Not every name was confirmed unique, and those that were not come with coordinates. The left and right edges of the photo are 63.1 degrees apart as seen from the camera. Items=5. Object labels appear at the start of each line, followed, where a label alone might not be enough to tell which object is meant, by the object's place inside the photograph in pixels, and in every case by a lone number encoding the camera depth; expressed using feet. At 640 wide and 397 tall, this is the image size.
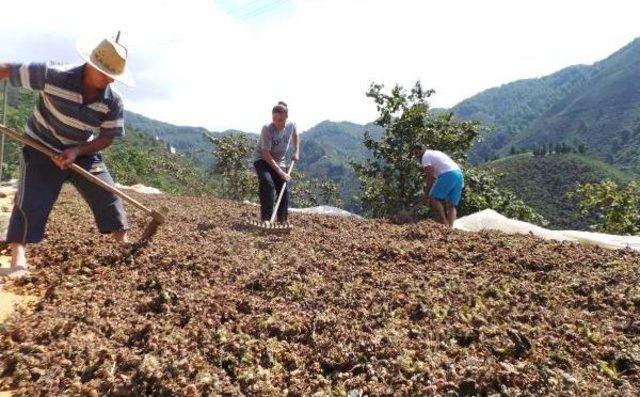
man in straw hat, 13.39
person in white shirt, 26.71
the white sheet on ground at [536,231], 22.33
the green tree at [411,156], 47.09
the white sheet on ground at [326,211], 37.32
